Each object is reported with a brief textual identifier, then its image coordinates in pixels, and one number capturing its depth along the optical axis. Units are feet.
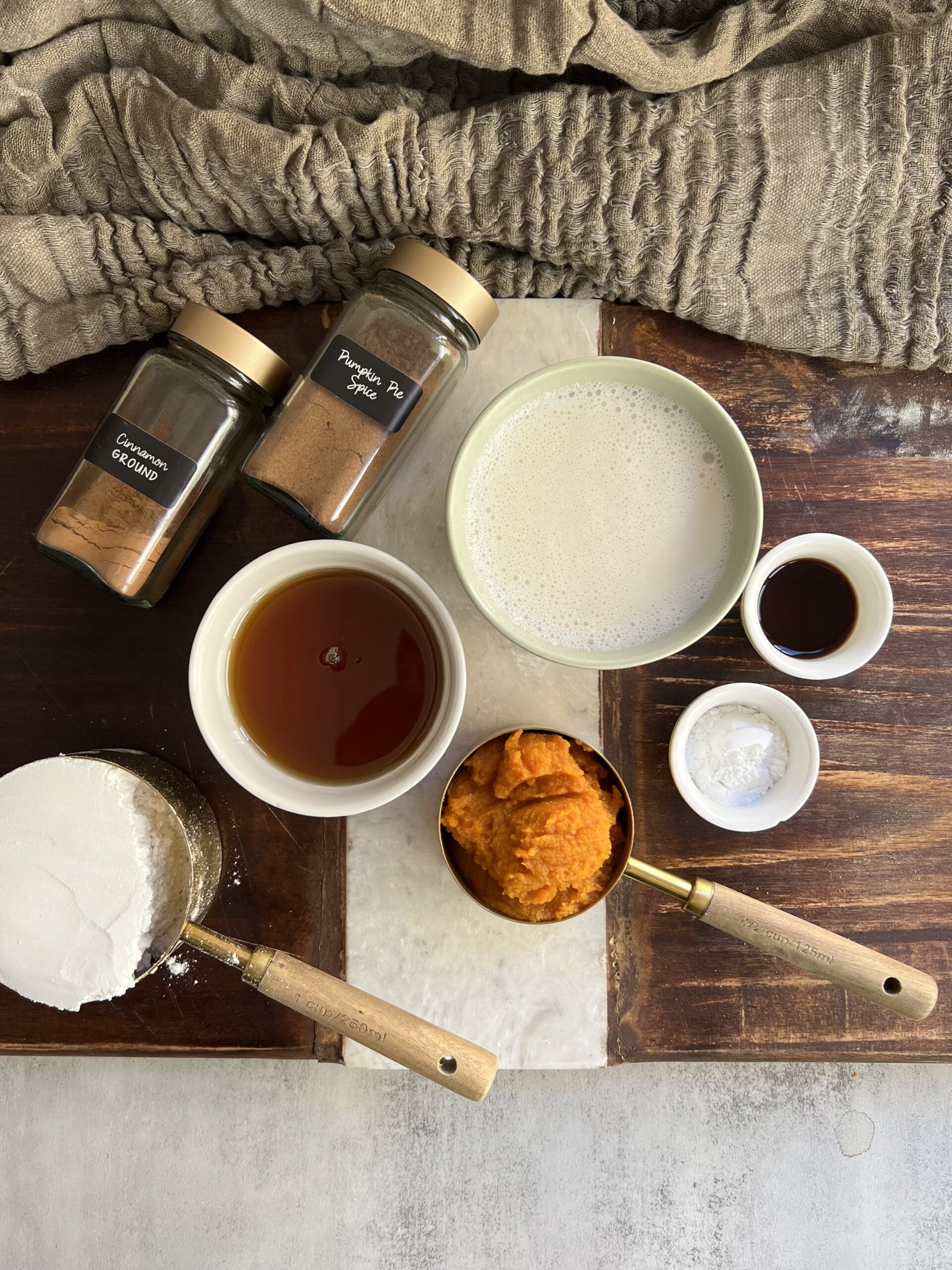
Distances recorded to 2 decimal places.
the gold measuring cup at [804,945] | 1.03
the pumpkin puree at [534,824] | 1.02
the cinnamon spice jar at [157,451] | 1.04
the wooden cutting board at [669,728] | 1.18
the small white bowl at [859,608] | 1.12
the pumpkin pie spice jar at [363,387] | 1.03
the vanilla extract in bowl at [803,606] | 1.17
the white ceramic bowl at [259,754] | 1.00
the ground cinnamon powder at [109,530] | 1.05
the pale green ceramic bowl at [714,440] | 1.03
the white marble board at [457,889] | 1.18
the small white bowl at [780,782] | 1.12
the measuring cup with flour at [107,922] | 0.98
